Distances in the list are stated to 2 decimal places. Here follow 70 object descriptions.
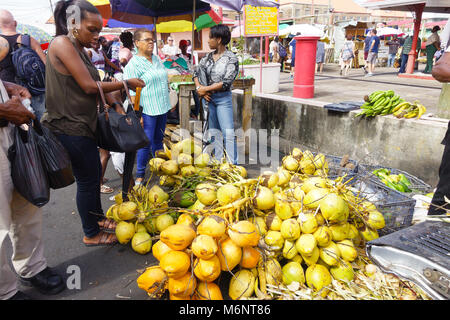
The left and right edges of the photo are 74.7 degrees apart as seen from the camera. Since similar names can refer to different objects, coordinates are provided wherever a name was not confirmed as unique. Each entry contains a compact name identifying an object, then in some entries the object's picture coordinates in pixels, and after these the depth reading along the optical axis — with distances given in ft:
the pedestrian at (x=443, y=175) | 7.36
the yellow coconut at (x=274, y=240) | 7.26
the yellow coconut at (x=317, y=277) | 6.88
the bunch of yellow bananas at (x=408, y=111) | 13.42
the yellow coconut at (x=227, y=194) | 7.35
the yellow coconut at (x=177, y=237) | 6.35
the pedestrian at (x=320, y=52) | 49.37
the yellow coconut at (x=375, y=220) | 8.18
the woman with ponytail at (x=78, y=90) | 7.36
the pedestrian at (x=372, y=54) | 43.47
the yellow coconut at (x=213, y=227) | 6.41
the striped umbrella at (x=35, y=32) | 16.92
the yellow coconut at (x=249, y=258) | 6.80
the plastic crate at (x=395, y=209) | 9.11
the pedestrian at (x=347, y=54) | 44.60
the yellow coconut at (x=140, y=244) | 9.07
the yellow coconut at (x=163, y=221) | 9.09
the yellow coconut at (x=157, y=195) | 9.53
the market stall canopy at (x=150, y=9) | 18.81
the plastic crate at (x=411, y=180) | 10.70
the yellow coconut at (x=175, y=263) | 6.12
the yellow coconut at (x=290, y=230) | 7.09
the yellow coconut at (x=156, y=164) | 10.37
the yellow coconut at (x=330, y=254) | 7.09
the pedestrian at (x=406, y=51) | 42.11
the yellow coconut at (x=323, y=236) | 7.04
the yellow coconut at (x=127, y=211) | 9.20
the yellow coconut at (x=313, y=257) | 7.21
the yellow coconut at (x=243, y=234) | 6.41
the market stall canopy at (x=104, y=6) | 20.74
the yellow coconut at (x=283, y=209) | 7.46
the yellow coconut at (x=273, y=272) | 7.00
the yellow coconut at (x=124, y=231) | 9.26
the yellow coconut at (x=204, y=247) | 6.05
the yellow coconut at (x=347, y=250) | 7.23
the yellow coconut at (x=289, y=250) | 7.30
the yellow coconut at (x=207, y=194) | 7.99
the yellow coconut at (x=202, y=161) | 10.39
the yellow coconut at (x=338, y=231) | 7.48
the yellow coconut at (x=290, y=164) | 10.95
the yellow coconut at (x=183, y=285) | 6.29
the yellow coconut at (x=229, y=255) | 6.49
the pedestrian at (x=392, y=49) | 57.98
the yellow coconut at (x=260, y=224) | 7.49
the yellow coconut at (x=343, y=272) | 7.06
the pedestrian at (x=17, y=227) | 6.44
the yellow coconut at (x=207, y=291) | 6.45
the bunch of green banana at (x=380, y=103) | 14.12
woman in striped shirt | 12.14
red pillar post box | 20.55
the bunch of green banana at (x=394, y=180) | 10.77
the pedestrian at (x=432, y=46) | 40.27
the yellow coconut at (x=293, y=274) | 7.09
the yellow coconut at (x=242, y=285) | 6.77
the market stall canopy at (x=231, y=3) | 13.96
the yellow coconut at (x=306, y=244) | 6.89
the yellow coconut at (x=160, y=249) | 6.79
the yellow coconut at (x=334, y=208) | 7.12
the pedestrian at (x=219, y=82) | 13.07
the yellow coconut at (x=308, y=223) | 7.13
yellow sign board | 22.49
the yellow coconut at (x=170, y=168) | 10.21
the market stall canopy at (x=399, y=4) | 31.69
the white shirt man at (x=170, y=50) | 33.99
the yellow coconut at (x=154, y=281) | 6.66
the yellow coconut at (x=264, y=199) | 7.56
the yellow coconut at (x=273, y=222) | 7.52
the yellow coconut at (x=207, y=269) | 6.15
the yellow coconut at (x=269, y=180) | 8.41
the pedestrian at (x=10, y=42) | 12.80
